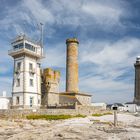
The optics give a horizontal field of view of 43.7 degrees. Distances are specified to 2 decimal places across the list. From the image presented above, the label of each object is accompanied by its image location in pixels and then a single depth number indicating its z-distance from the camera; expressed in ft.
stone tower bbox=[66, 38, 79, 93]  132.88
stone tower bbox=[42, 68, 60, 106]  117.41
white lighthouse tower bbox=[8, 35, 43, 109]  106.24
